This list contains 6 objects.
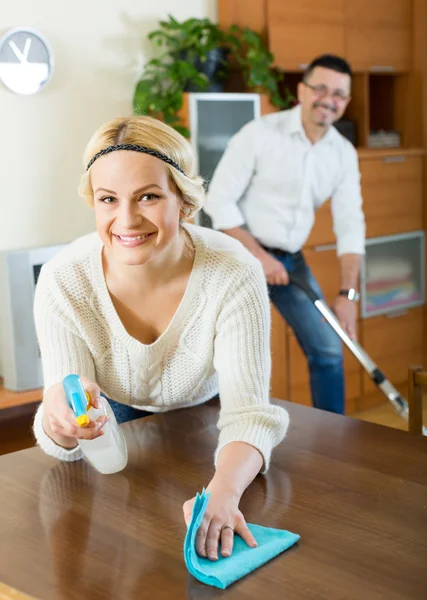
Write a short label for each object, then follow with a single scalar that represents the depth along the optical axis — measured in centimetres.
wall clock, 336
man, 331
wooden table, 118
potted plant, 374
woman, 164
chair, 192
